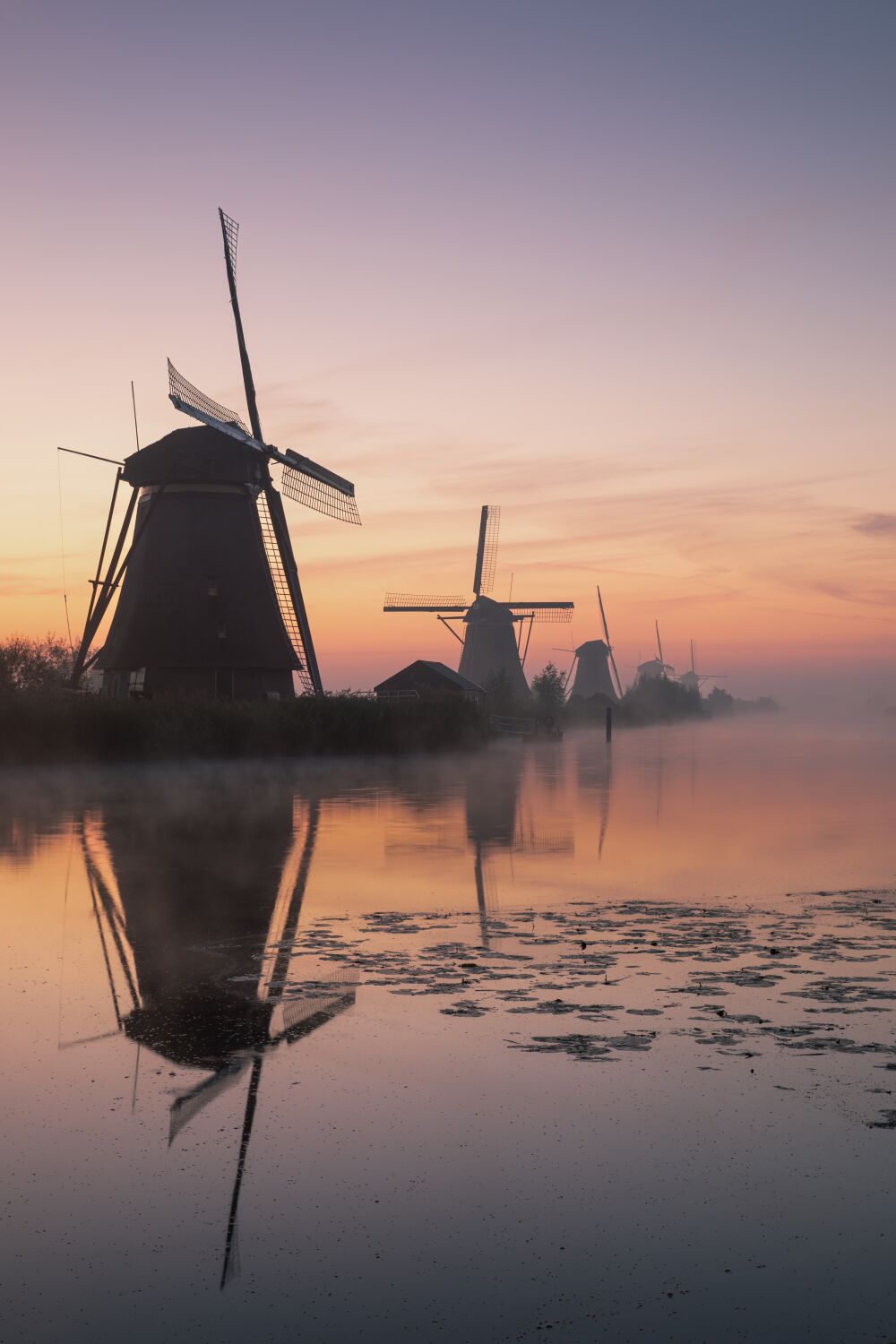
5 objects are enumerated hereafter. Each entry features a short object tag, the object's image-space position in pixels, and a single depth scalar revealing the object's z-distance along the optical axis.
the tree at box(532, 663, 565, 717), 95.62
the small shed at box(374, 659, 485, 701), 69.31
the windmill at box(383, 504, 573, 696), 102.25
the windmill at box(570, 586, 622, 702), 157.75
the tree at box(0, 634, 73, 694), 48.04
